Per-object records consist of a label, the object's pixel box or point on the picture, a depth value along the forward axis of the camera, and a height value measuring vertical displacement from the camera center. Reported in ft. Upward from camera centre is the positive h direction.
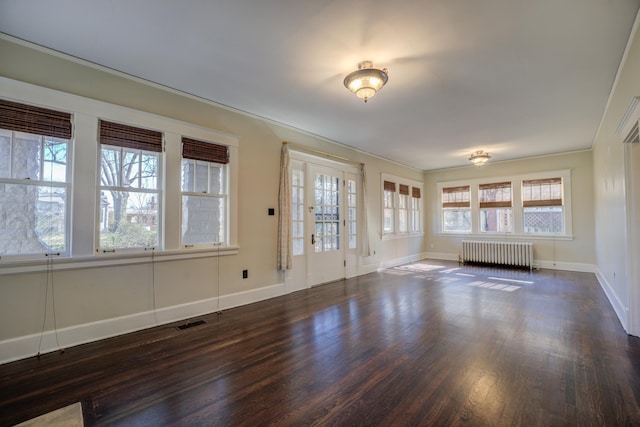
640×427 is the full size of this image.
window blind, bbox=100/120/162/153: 9.86 +3.11
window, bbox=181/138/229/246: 11.83 +1.27
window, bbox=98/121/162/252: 9.93 +1.27
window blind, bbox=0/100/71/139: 8.21 +3.11
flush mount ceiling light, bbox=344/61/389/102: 9.45 +4.81
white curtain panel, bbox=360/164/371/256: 20.26 -0.71
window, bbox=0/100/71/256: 8.27 +1.30
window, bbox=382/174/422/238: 23.67 +1.20
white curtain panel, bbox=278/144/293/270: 14.84 +0.19
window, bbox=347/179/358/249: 19.88 +0.45
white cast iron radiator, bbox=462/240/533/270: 22.89 -2.81
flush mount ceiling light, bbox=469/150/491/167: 20.85 +4.66
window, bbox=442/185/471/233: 26.89 +1.04
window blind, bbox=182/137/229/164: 11.75 +3.05
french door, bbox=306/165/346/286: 17.11 -0.31
